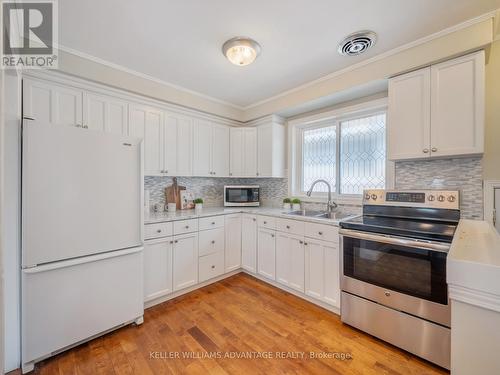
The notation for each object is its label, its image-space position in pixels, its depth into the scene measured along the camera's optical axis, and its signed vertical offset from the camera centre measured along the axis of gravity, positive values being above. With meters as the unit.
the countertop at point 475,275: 0.61 -0.26
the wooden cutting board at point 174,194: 3.08 -0.10
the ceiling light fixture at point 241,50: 1.89 +1.21
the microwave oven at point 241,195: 3.40 -0.12
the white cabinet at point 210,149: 3.12 +0.56
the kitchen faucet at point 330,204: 2.74 -0.20
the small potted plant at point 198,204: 2.97 -0.23
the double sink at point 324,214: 2.62 -0.33
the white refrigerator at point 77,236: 1.54 -0.38
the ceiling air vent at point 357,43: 1.81 +1.25
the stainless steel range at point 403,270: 1.55 -0.65
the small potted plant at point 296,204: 3.10 -0.23
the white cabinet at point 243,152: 3.45 +0.56
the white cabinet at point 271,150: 3.25 +0.56
